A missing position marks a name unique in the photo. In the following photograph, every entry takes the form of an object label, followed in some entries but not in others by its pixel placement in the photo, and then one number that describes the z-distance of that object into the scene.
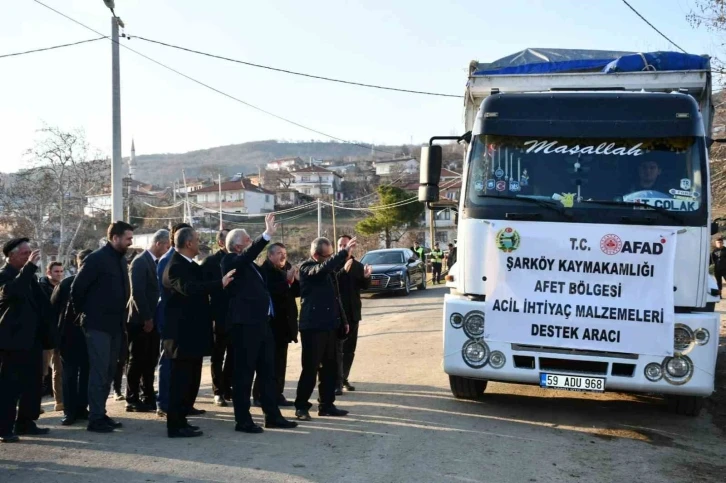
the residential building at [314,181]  103.18
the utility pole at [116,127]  13.02
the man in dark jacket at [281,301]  7.97
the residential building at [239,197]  91.56
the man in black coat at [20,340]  6.74
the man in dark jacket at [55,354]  8.65
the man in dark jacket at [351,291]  9.17
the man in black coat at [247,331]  6.99
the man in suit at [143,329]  8.15
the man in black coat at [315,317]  7.63
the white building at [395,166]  105.91
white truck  7.22
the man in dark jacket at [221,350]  8.12
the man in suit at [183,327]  6.78
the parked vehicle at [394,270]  23.91
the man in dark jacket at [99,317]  7.09
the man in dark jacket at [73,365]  7.52
